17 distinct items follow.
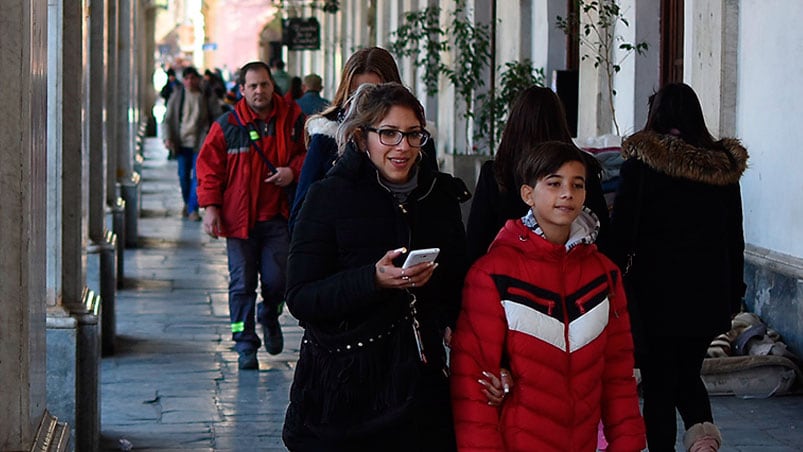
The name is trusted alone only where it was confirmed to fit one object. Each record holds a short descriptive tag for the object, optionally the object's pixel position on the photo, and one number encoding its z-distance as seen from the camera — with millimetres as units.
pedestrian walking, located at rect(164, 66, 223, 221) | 35015
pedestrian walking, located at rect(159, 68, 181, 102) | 56787
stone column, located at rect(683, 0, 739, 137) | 18080
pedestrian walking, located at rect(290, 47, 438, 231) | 11199
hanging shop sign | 58796
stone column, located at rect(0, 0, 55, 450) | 6794
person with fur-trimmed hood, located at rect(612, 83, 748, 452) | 10982
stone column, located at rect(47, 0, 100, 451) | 11793
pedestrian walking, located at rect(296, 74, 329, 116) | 27977
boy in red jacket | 7832
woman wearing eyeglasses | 7573
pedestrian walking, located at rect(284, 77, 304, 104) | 33506
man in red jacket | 16082
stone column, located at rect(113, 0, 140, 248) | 29482
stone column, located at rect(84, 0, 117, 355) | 17190
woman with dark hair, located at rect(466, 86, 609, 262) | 10235
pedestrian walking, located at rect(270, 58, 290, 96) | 40571
